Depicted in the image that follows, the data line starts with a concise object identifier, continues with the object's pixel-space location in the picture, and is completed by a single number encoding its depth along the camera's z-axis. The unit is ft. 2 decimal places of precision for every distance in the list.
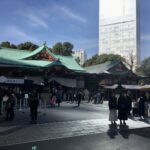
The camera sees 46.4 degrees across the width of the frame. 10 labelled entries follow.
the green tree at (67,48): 137.28
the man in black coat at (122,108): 32.58
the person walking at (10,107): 31.82
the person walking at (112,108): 32.86
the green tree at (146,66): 143.41
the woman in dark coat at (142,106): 39.86
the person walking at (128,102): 33.83
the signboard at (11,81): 42.13
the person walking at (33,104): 30.83
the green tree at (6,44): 114.30
